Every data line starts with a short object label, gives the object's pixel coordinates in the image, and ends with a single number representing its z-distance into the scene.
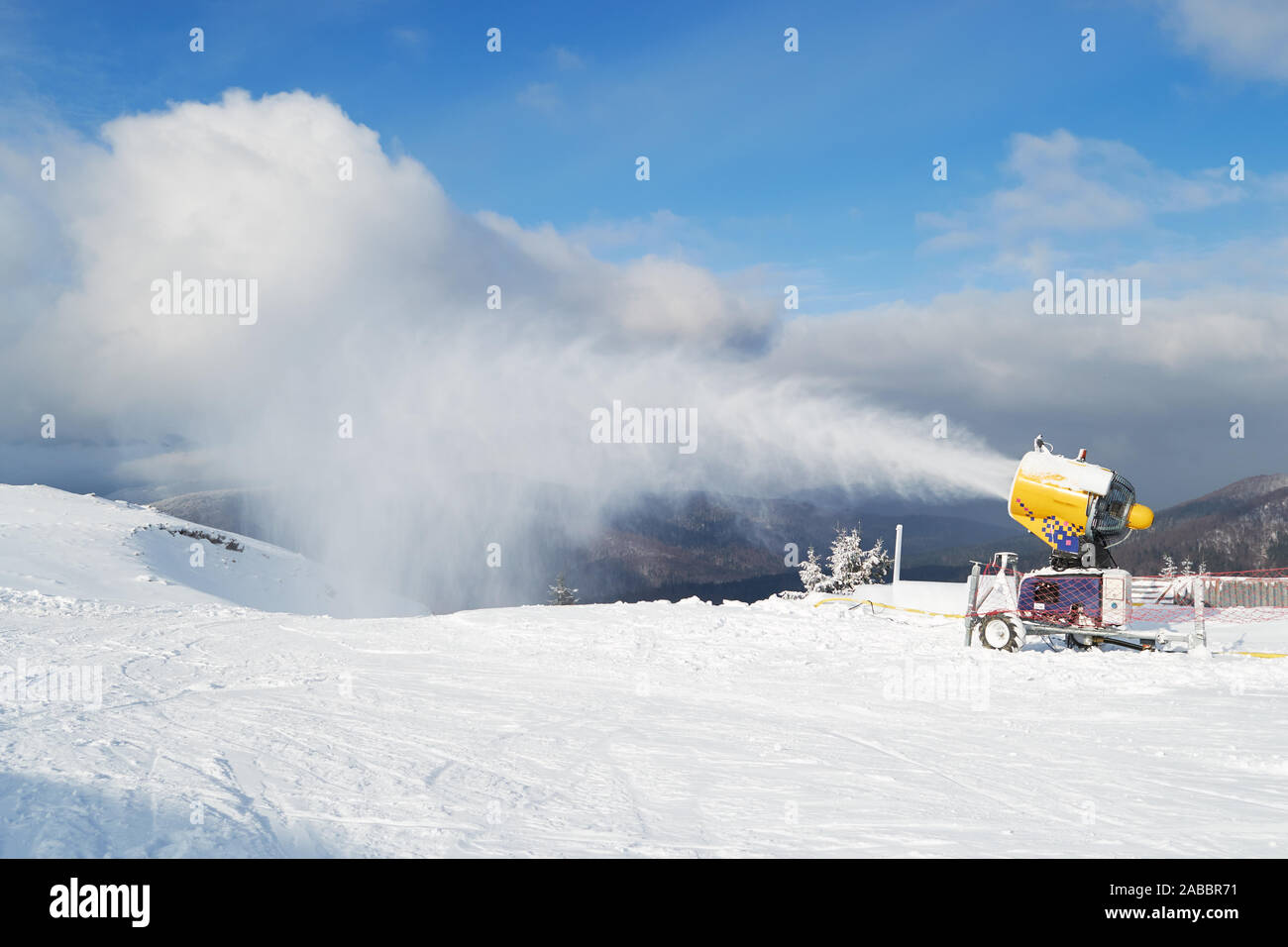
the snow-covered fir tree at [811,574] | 55.88
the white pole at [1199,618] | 14.11
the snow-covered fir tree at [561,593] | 60.91
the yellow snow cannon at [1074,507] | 15.27
